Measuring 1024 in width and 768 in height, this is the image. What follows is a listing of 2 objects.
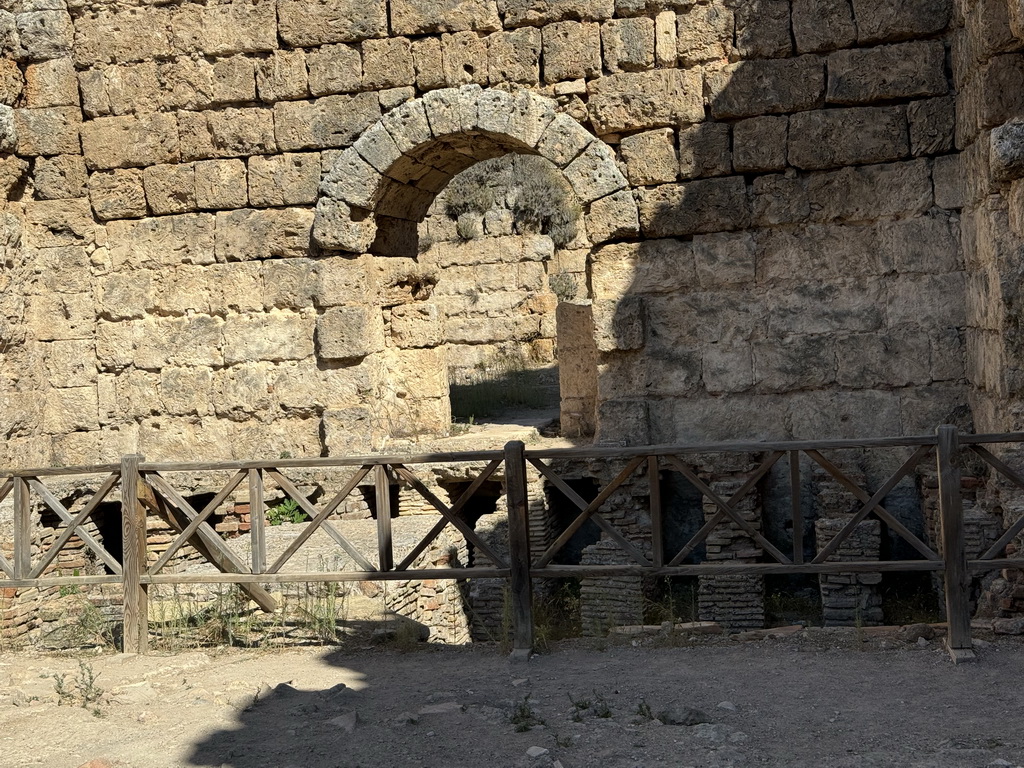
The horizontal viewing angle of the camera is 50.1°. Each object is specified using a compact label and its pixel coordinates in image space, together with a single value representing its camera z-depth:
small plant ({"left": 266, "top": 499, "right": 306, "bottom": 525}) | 9.06
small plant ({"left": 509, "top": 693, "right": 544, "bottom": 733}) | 4.34
